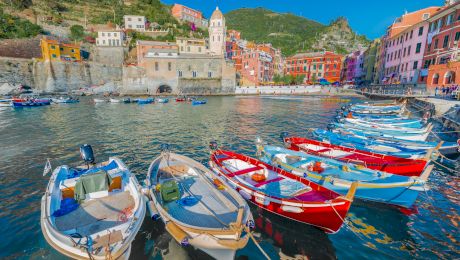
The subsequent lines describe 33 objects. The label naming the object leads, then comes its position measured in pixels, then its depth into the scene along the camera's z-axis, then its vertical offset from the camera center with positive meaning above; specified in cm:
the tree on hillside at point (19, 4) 8252 +2873
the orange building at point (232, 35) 10045 +2565
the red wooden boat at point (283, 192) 718 -394
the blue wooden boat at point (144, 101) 5105 -363
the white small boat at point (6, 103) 4344 -439
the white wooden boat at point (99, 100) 5027 -372
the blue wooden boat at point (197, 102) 4857 -329
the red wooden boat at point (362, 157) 1062 -356
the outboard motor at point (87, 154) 1123 -357
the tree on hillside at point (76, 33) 8201 +1853
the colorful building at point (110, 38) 7675 +1589
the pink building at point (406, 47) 4603 +1076
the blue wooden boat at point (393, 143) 1405 -338
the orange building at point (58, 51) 6328 +955
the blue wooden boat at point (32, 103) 4362 -430
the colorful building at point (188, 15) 10125 +3389
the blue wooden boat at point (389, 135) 1695 -324
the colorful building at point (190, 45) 7875 +1474
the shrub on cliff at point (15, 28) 6774 +1692
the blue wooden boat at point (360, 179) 865 -375
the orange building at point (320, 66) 8450 +985
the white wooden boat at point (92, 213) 557 -408
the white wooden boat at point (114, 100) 5128 -365
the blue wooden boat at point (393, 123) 2092 -286
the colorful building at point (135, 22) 8875 +2515
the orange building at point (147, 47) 7184 +1272
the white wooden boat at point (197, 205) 582 -399
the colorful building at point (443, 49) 3491 +809
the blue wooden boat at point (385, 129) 1780 -308
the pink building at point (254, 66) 8000 +846
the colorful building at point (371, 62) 7169 +1061
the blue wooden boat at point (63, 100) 4903 -397
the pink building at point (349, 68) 8494 +958
